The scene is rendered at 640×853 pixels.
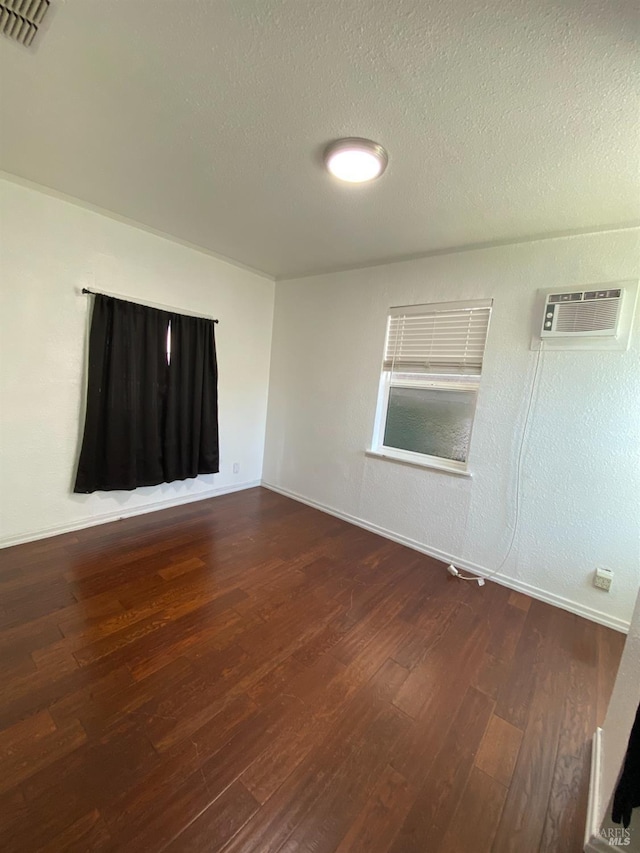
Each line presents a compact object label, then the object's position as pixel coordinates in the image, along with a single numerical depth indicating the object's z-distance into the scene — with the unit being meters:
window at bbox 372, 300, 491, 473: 2.56
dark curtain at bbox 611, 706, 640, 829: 0.83
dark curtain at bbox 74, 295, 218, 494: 2.57
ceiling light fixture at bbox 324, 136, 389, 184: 1.52
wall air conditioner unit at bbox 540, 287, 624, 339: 1.95
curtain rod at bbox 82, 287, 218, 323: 2.49
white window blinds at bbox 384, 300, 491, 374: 2.51
